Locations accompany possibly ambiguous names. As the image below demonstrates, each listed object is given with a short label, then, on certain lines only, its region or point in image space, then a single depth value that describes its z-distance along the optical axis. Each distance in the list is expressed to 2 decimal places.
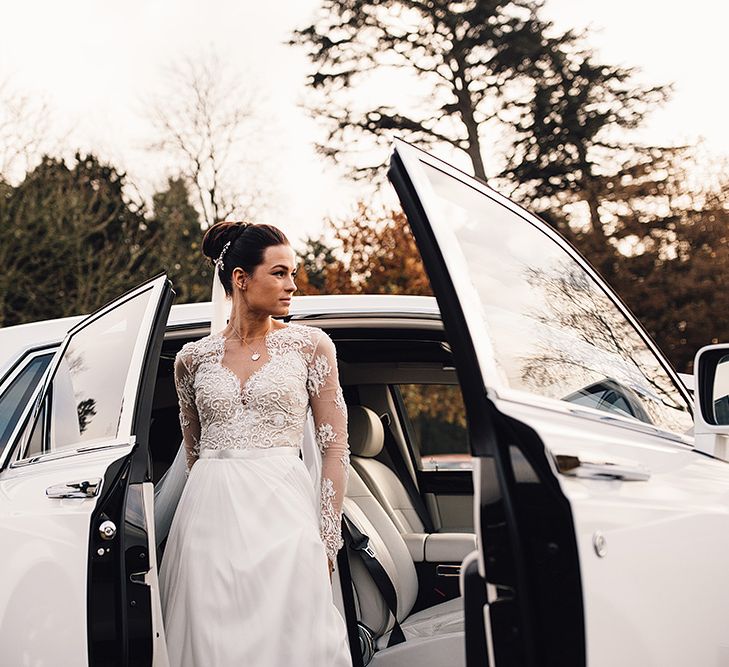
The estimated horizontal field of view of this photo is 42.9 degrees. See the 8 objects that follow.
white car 1.81
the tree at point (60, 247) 17.52
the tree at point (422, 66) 19.81
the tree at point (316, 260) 22.95
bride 3.08
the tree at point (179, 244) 21.56
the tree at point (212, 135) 23.02
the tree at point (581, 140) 19.34
